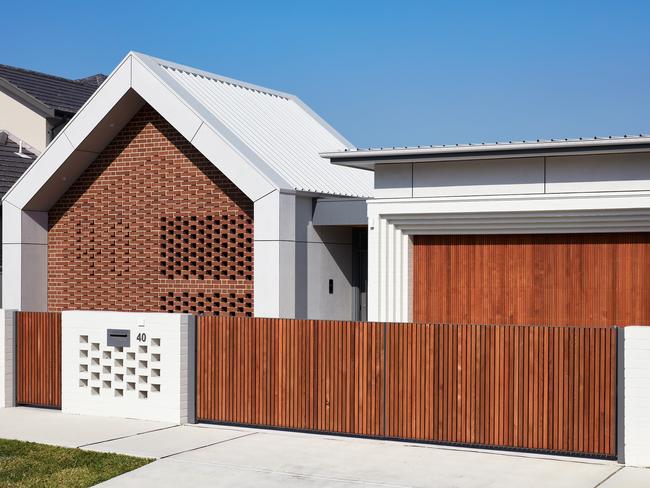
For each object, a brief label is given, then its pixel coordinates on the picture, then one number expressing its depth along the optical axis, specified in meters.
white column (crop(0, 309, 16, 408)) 16.67
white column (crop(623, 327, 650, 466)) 11.74
